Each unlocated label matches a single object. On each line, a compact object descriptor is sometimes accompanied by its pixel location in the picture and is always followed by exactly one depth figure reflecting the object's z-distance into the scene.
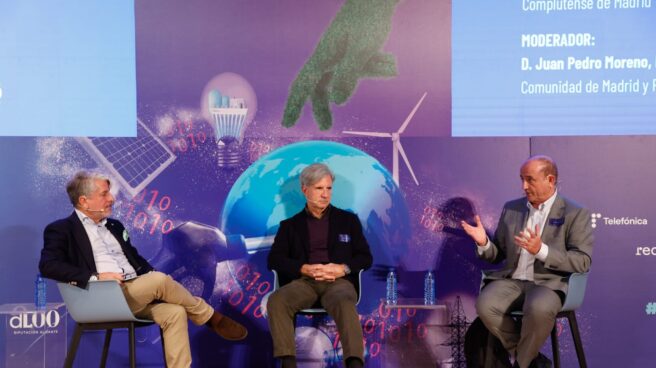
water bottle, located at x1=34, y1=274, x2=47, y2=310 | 5.24
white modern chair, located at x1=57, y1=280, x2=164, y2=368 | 4.24
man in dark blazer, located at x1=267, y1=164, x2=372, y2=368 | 4.50
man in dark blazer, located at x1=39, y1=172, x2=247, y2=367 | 4.34
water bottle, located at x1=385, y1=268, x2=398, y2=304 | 5.42
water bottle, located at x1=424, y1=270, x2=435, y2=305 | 5.41
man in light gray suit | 4.42
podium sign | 4.84
